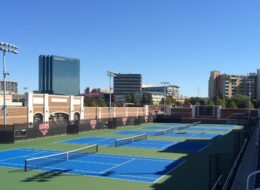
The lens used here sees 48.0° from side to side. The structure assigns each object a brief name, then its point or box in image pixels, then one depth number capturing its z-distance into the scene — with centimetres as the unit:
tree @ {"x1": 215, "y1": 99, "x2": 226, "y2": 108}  9370
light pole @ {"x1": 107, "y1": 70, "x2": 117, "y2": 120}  5085
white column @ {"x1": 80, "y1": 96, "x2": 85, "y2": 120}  4970
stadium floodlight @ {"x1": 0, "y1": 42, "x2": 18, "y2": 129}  3111
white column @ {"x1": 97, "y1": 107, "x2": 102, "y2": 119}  5542
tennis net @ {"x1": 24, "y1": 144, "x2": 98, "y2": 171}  1834
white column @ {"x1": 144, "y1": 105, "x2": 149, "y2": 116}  7344
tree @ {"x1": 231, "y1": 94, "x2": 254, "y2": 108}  10042
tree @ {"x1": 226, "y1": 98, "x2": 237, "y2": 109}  8506
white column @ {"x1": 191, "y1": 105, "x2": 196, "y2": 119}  6745
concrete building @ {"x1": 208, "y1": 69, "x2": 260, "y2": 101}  13361
